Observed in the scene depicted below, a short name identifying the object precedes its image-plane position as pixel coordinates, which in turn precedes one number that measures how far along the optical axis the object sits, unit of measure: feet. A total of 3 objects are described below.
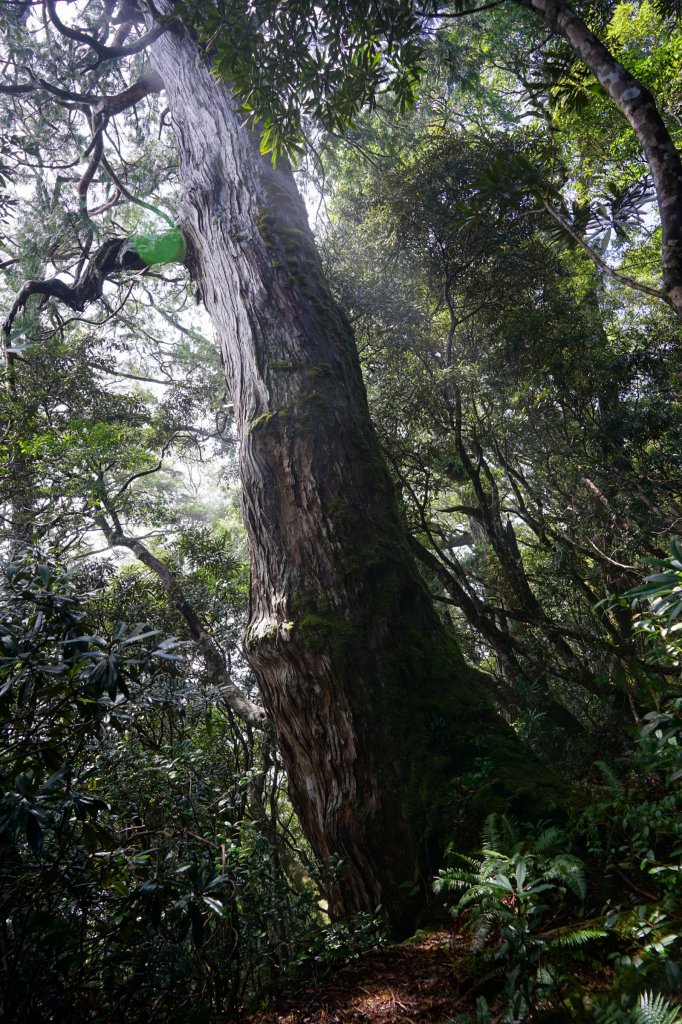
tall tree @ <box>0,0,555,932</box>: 9.74
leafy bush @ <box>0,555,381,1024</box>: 5.62
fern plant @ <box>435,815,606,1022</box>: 5.65
